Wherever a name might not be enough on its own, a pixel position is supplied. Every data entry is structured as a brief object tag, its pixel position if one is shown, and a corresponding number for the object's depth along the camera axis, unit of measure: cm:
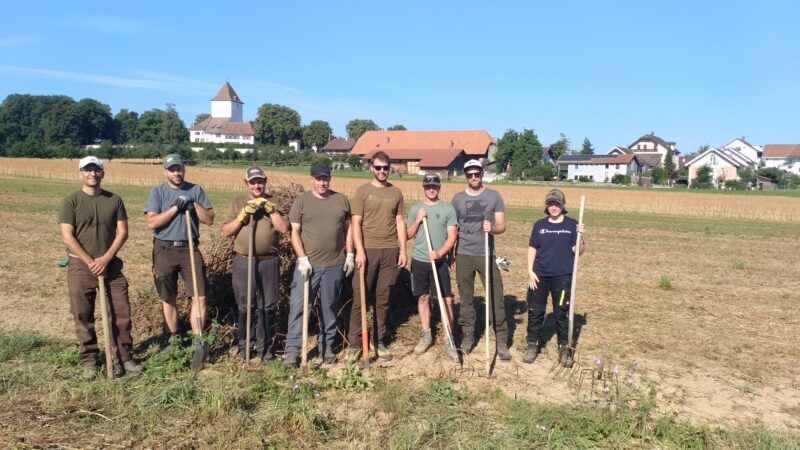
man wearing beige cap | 546
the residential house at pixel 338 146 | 10650
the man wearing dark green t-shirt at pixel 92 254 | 508
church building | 12569
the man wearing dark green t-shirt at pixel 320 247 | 546
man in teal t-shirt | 590
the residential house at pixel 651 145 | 11294
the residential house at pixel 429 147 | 7806
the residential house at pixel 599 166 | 8219
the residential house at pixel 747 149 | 10775
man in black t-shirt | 598
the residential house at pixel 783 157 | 10281
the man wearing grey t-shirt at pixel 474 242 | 593
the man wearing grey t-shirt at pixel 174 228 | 547
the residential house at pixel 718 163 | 7969
